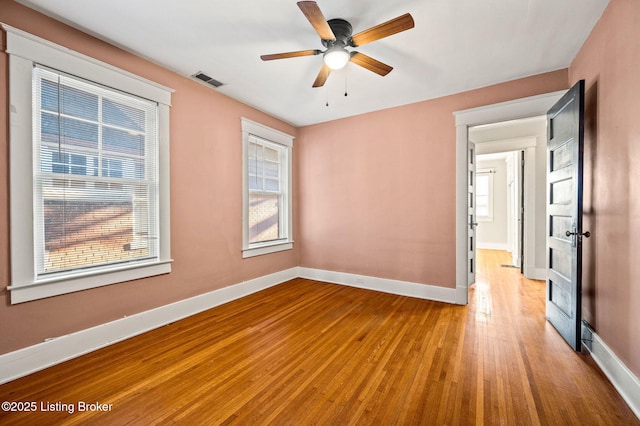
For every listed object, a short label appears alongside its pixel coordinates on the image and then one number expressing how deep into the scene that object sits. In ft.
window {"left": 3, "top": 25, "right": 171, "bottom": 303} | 6.59
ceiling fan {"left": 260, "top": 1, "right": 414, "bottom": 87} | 5.78
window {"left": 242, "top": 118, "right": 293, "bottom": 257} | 12.91
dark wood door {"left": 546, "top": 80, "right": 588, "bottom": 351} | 7.36
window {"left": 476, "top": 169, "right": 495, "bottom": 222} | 26.43
